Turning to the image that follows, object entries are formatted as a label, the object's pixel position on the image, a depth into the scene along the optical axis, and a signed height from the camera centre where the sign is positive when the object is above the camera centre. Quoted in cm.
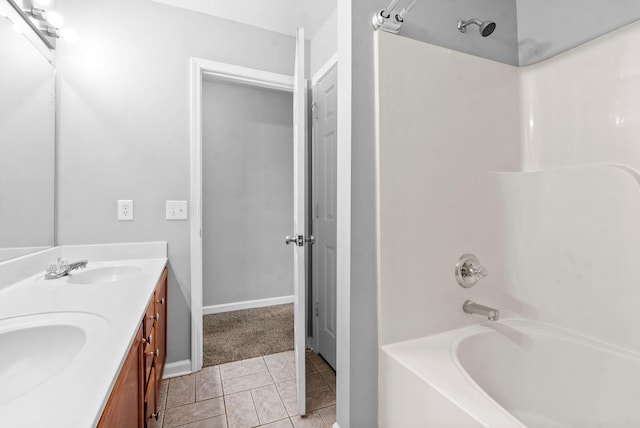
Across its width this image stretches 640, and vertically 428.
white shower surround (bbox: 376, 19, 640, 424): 116 +12
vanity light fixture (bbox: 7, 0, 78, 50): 144 +102
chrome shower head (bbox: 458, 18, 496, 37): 119 +76
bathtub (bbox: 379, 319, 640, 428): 101 -62
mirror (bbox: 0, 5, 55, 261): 124 +34
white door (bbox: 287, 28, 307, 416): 155 -7
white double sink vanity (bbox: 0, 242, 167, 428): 50 -32
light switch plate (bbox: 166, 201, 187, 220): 196 +3
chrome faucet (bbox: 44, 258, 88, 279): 137 -27
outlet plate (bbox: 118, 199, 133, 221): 186 +4
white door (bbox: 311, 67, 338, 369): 202 +3
